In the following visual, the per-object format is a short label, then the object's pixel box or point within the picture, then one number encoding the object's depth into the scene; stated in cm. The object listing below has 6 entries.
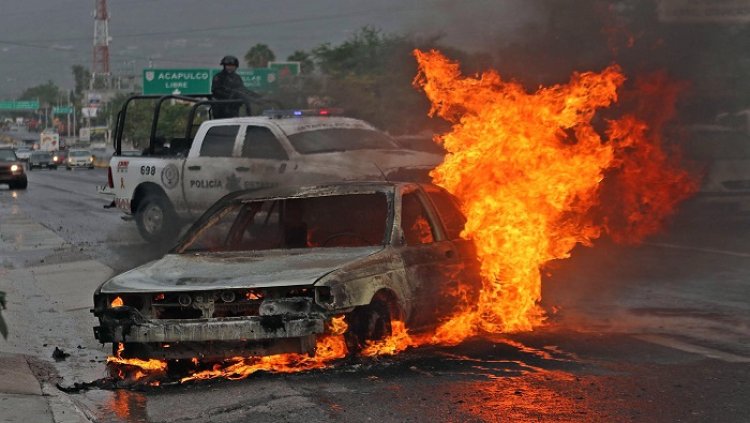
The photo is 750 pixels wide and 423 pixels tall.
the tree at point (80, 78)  19621
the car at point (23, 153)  9330
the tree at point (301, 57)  7744
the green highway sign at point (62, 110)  16712
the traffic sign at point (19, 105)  18055
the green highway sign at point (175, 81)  5925
